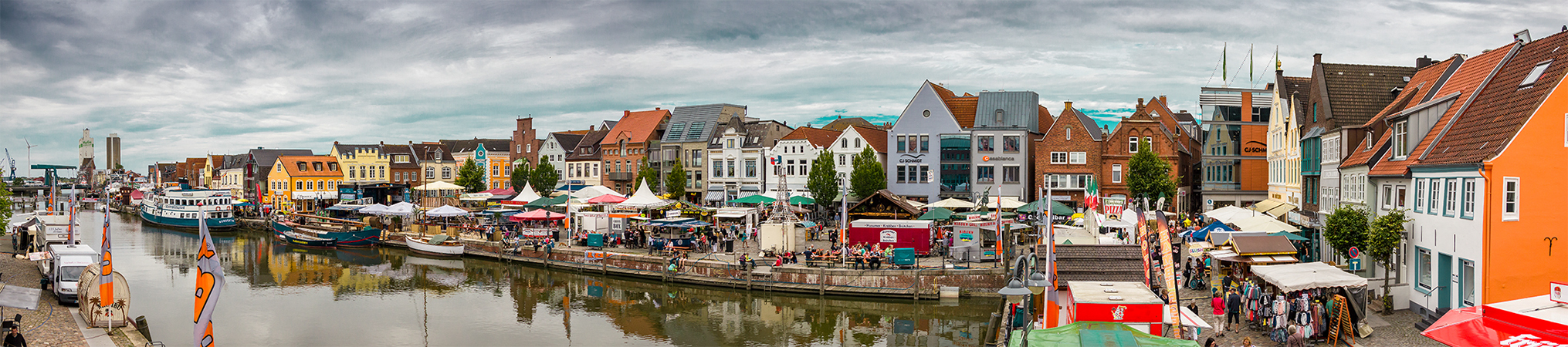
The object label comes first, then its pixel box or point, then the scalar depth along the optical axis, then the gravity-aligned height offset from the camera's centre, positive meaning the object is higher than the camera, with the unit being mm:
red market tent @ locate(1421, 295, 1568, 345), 11805 -2106
